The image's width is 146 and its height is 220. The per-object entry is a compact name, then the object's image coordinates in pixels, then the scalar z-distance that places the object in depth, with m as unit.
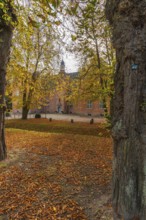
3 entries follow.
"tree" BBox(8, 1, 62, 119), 16.52
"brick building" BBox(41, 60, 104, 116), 38.19
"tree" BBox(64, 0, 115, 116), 12.64
